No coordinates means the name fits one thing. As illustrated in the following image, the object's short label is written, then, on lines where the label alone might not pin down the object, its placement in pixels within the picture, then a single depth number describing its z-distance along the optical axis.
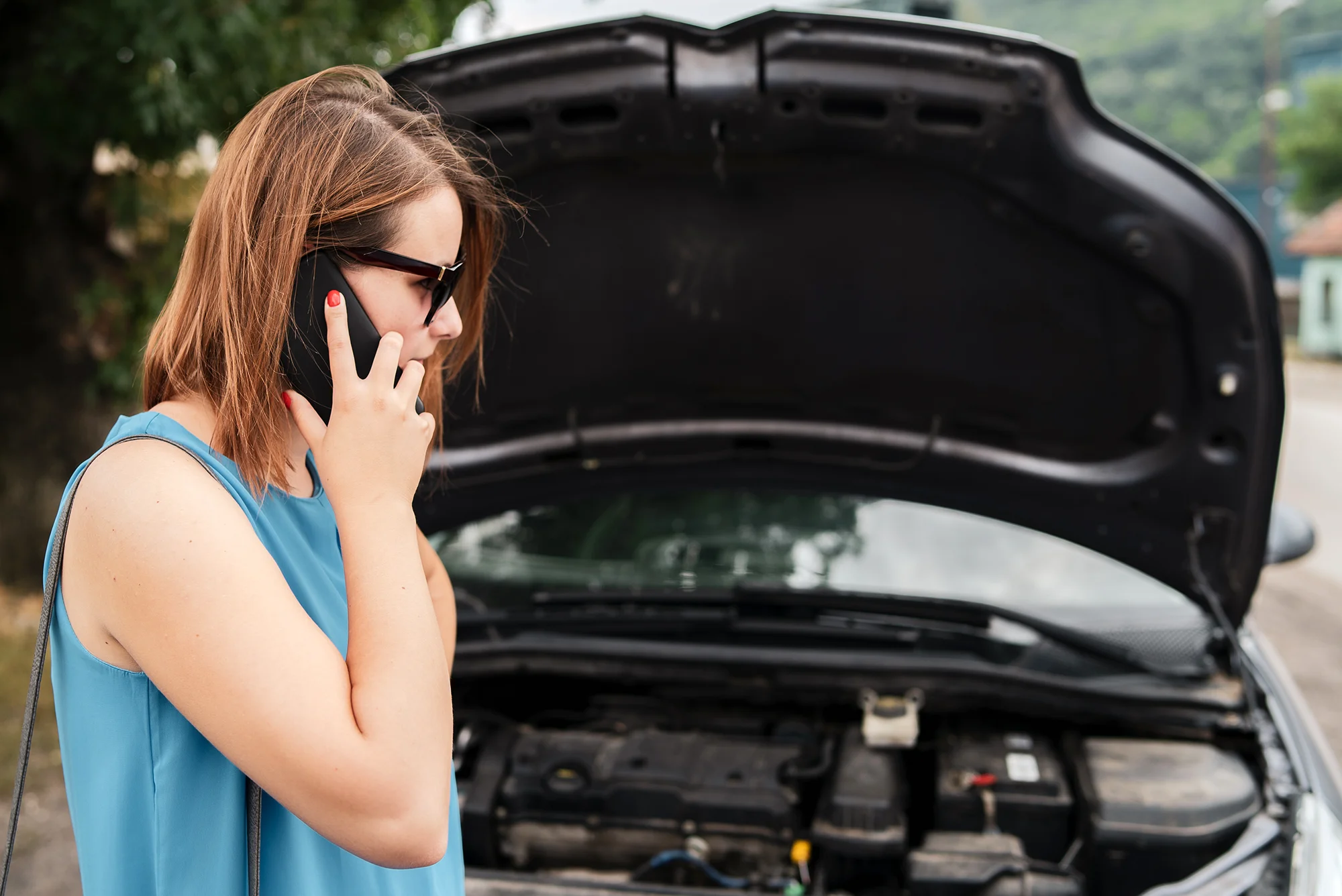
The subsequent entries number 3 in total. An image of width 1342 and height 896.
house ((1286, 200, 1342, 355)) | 22.59
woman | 0.89
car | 1.79
